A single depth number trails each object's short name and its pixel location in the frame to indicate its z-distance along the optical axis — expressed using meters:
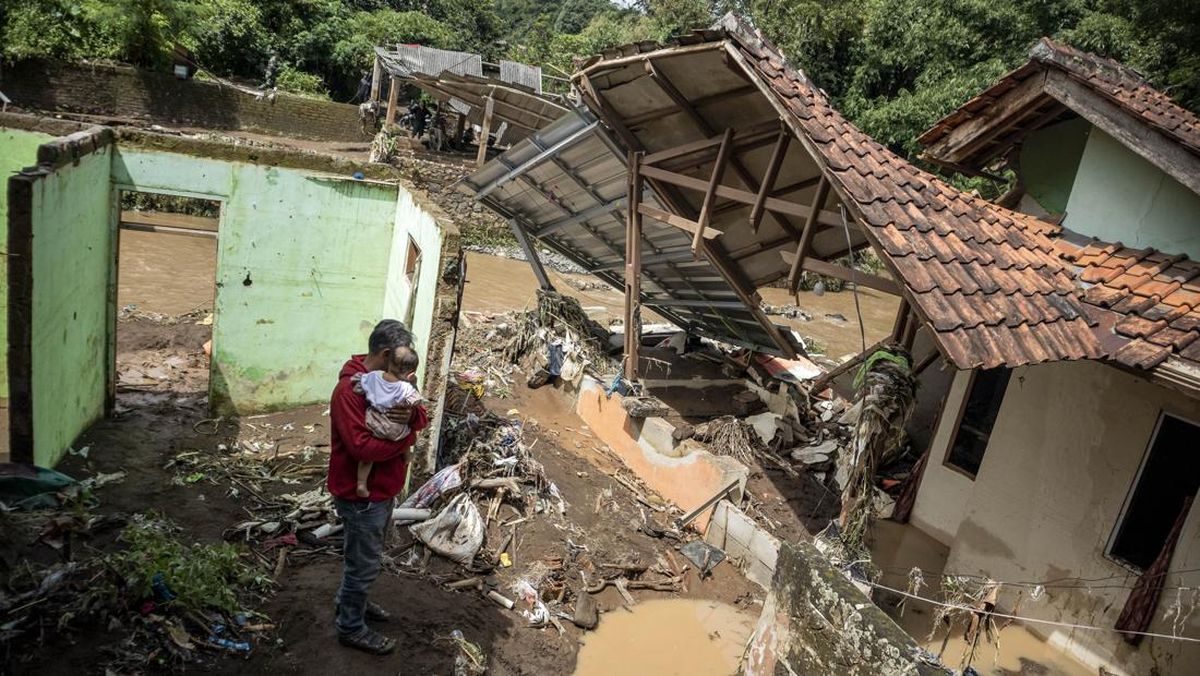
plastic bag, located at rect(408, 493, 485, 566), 6.00
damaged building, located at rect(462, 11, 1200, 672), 4.68
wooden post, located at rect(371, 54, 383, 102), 24.30
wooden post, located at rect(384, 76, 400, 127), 22.06
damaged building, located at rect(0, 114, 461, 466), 5.97
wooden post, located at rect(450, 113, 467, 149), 25.77
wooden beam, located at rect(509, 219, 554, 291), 11.40
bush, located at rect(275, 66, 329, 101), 26.20
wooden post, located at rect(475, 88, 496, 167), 19.17
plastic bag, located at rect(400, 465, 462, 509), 6.41
